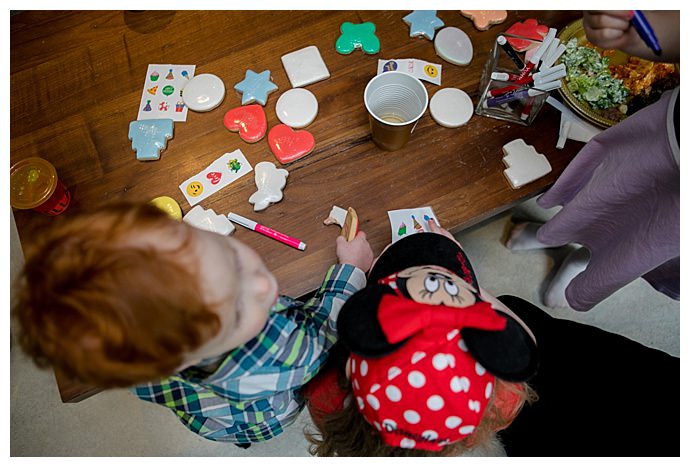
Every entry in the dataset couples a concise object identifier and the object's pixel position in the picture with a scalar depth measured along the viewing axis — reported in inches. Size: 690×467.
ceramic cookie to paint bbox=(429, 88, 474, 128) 37.4
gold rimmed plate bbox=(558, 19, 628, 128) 36.3
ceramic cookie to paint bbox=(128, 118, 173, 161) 36.6
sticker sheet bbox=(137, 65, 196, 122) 38.0
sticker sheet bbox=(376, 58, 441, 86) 38.5
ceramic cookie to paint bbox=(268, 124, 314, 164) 36.5
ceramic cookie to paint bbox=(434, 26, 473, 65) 38.9
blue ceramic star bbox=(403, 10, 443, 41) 39.5
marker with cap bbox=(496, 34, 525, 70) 34.6
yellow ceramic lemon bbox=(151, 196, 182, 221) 35.2
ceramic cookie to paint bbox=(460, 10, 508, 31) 39.8
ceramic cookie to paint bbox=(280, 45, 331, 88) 38.6
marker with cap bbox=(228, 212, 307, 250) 34.7
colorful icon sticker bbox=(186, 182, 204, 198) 35.9
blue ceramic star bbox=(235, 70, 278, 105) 37.9
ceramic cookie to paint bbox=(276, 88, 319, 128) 37.4
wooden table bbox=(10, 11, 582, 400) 35.9
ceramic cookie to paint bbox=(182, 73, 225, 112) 37.9
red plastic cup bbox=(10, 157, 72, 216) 34.3
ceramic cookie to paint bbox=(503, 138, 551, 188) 36.2
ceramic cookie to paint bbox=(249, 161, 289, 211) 35.4
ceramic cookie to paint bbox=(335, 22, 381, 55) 39.3
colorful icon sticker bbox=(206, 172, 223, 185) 36.2
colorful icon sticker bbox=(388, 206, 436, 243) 35.4
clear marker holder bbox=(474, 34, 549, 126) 35.3
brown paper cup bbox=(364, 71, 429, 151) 33.8
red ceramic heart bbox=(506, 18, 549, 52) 38.8
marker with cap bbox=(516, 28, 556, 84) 33.3
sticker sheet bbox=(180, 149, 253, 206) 36.0
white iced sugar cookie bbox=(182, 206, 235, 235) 34.9
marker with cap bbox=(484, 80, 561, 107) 33.3
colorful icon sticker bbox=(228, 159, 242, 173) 36.4
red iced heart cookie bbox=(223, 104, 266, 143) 37.0
